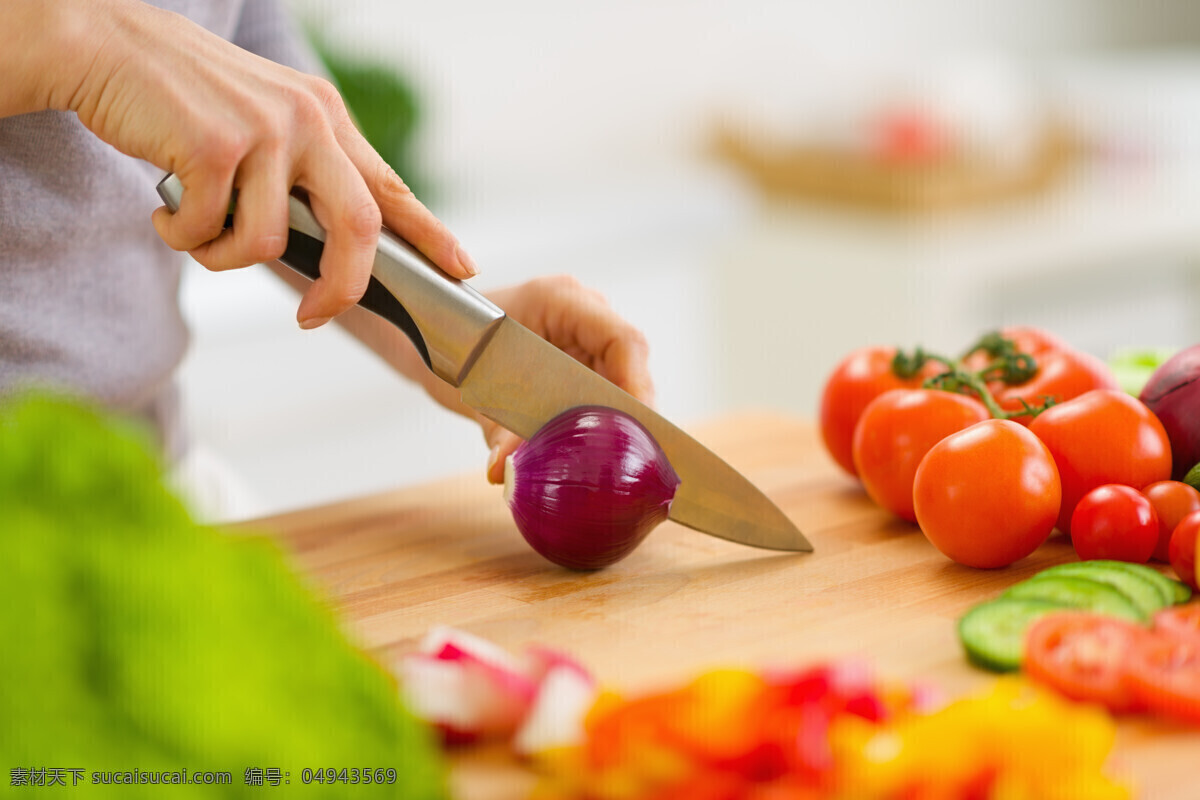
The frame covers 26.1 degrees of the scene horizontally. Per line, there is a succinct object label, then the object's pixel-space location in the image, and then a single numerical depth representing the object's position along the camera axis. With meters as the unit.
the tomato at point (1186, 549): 0.95
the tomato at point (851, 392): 1.11
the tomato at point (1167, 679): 0.86
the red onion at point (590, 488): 0.98
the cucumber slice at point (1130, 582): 0.93
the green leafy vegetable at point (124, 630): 0.72
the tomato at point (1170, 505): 0.99
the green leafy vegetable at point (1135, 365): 1.14
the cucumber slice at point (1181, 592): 0.95
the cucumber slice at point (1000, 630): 0.90
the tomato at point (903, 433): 1.05
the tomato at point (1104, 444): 1.01
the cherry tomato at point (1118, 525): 0.98
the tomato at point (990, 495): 0.99
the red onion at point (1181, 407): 1.03
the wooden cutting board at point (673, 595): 0.91
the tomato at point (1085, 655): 0.87
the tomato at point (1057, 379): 1.09
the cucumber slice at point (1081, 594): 0.92
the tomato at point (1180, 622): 0.89
